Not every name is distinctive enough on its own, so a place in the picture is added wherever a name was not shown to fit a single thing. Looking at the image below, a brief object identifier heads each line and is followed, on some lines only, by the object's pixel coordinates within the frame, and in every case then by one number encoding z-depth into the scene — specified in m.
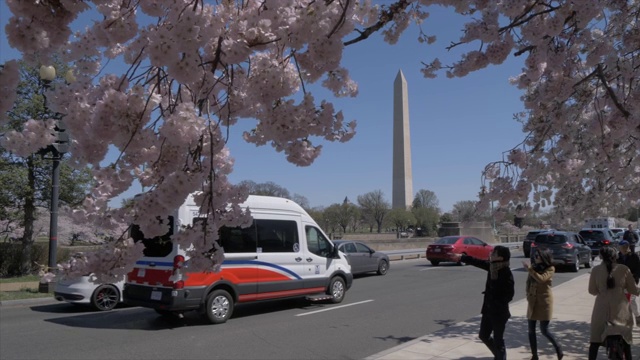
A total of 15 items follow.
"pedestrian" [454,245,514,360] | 6.17
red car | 24.50
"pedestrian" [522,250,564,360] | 6.75
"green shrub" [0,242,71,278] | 18.50
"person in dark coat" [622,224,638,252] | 18.79
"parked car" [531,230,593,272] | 21.53
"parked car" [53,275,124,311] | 11.33
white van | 9.42
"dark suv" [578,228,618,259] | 27.85
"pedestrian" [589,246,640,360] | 5.93
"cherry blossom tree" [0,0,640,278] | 2.42
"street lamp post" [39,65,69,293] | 14.12
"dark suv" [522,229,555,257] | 29.04
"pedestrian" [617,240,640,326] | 8.23
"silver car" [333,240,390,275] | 19.22
